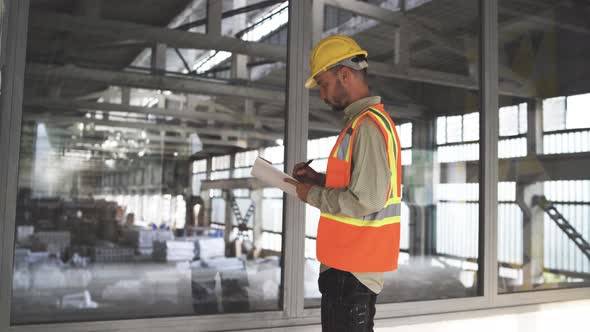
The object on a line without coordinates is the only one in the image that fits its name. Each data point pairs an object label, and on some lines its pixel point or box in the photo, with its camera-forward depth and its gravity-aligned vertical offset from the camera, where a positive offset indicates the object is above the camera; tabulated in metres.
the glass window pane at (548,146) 3.75 +0.47
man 1.55 +0.03
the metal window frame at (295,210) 1.92 -0.05
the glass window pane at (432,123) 3.16 +0.64
